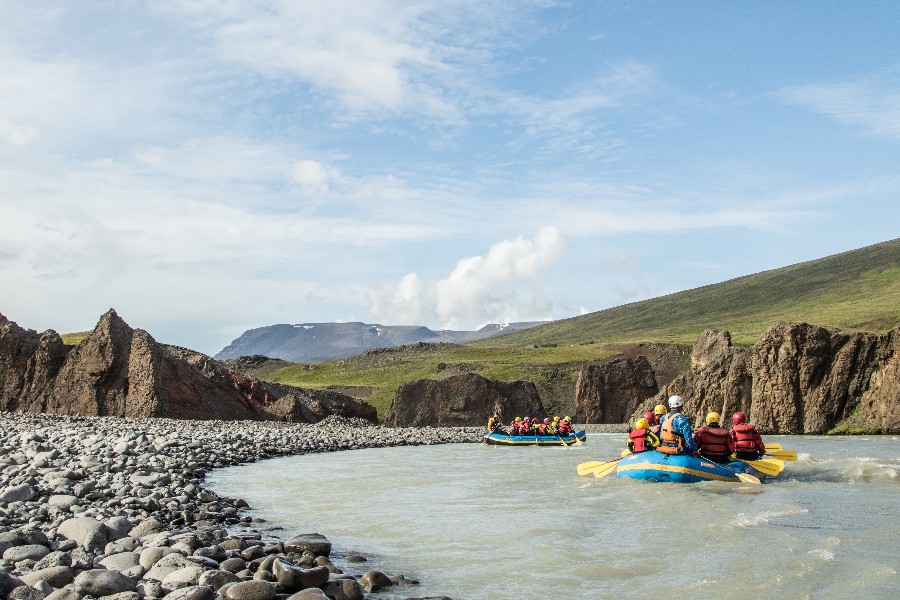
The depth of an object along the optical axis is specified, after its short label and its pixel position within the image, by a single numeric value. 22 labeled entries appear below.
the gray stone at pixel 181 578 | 9.83
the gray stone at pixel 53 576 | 9.55
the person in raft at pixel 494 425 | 43.03
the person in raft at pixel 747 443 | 25.06
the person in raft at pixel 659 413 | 25.16
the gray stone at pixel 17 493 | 14.98
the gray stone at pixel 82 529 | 11.89
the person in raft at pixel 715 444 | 23.92
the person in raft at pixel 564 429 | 41.85
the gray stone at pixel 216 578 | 9.80
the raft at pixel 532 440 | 41.12
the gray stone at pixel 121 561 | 10.73
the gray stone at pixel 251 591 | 9.34
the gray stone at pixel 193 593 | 9.15
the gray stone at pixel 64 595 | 8.95
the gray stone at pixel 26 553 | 10.63
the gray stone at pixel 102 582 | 9.27
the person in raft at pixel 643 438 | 23.86
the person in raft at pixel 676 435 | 22.80
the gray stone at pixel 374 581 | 10.81
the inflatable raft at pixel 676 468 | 22.50
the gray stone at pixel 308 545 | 12.25
